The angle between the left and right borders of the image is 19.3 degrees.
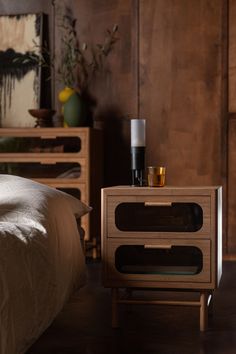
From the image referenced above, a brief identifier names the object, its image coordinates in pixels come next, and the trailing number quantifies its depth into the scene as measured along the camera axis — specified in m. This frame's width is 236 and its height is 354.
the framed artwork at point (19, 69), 4.82
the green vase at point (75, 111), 4.55
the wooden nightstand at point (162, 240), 2.63
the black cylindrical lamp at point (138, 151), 2.87
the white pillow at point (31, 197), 2.48
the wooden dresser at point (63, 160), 4.43
